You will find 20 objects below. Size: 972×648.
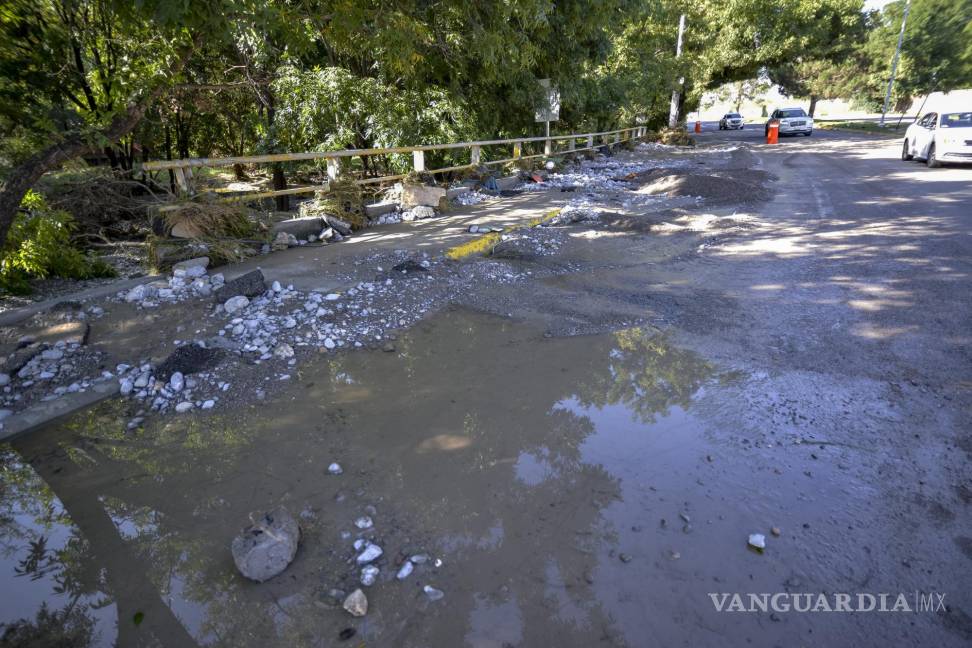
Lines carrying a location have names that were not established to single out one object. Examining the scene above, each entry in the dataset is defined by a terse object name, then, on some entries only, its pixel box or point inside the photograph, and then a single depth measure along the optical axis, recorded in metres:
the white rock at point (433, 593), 2.16
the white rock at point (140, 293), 5.03
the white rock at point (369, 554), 2.33
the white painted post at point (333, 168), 8.49
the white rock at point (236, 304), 4.88
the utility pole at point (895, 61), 32.53
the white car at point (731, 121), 45.34
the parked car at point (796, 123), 29.27
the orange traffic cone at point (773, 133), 26.06
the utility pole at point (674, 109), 30.49
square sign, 14.36
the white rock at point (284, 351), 4.24
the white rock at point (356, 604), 2.09
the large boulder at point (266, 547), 2.25
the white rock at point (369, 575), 2.23
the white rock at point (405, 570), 2.25
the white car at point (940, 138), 13.12
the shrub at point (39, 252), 5.18
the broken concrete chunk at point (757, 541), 2.34
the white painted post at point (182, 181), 6.51
